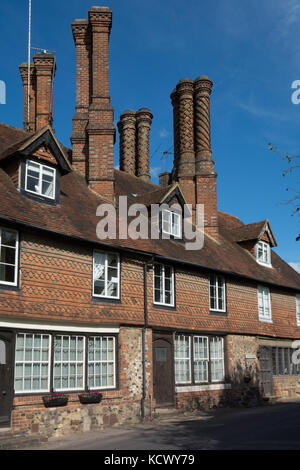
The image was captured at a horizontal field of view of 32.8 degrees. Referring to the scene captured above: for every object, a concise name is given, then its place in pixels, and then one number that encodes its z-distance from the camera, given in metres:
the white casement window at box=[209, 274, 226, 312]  21.64
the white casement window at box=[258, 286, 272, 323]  24.62
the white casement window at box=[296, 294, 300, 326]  27.69
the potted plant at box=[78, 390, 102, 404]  15.16
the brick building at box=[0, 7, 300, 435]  14.27
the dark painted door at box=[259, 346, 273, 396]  24.17
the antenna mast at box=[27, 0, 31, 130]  23.98
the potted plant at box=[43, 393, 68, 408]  14.12
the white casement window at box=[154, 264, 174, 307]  18.86
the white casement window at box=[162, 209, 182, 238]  21.42
